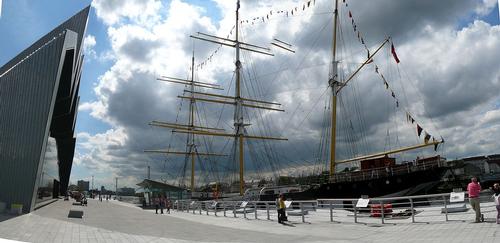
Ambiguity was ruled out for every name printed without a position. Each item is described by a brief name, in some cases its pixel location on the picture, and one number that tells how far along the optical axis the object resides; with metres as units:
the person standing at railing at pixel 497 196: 11.47
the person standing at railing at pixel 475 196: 12.26
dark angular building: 23.00
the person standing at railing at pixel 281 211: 17.80
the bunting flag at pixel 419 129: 28.10
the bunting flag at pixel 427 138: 28.52
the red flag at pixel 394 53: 29.86
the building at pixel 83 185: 162.68
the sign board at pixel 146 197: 44.78
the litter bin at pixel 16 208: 22.20
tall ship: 30.02
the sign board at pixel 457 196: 13.37
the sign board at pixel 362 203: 16.14
